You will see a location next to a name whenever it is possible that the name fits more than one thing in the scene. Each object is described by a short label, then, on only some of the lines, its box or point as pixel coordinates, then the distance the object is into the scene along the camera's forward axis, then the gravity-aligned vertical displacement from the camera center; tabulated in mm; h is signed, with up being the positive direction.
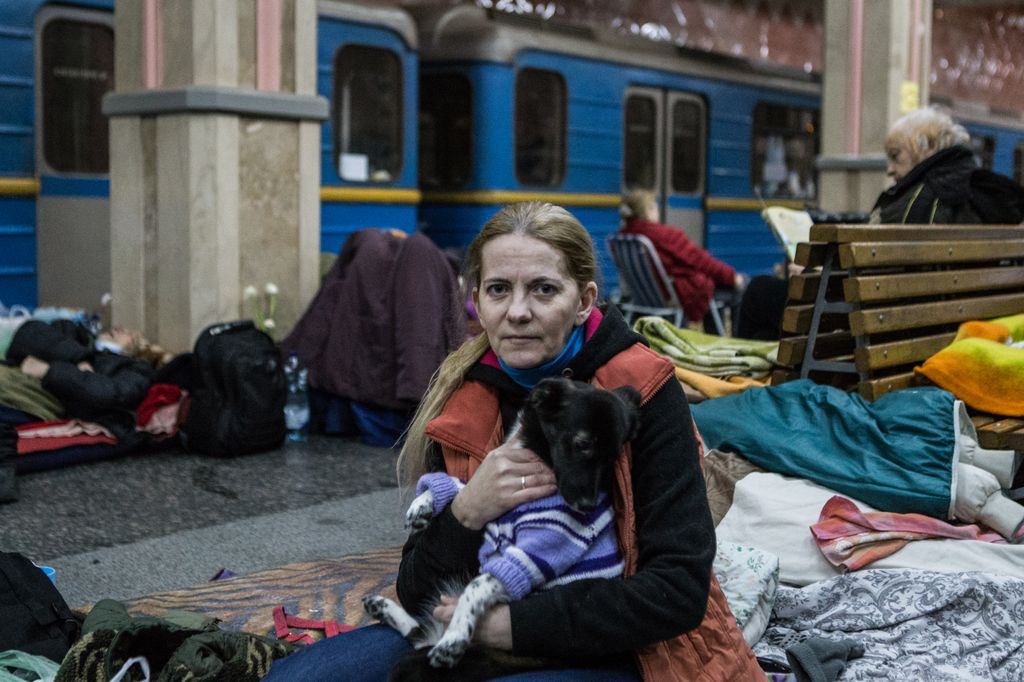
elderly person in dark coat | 5422 +221
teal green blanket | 3830 -667
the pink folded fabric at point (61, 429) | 5926 -989
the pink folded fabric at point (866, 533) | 3570 -867
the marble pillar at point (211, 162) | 6953 +359
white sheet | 3555 -904
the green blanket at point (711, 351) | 4867 -475
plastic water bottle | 6848 -964
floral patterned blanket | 3137 -1034
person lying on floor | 6098 -739
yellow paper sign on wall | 10438 +1138
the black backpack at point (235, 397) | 6262 -867
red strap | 3617 -1171
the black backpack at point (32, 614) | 3371 -1073
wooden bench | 4473 -281
